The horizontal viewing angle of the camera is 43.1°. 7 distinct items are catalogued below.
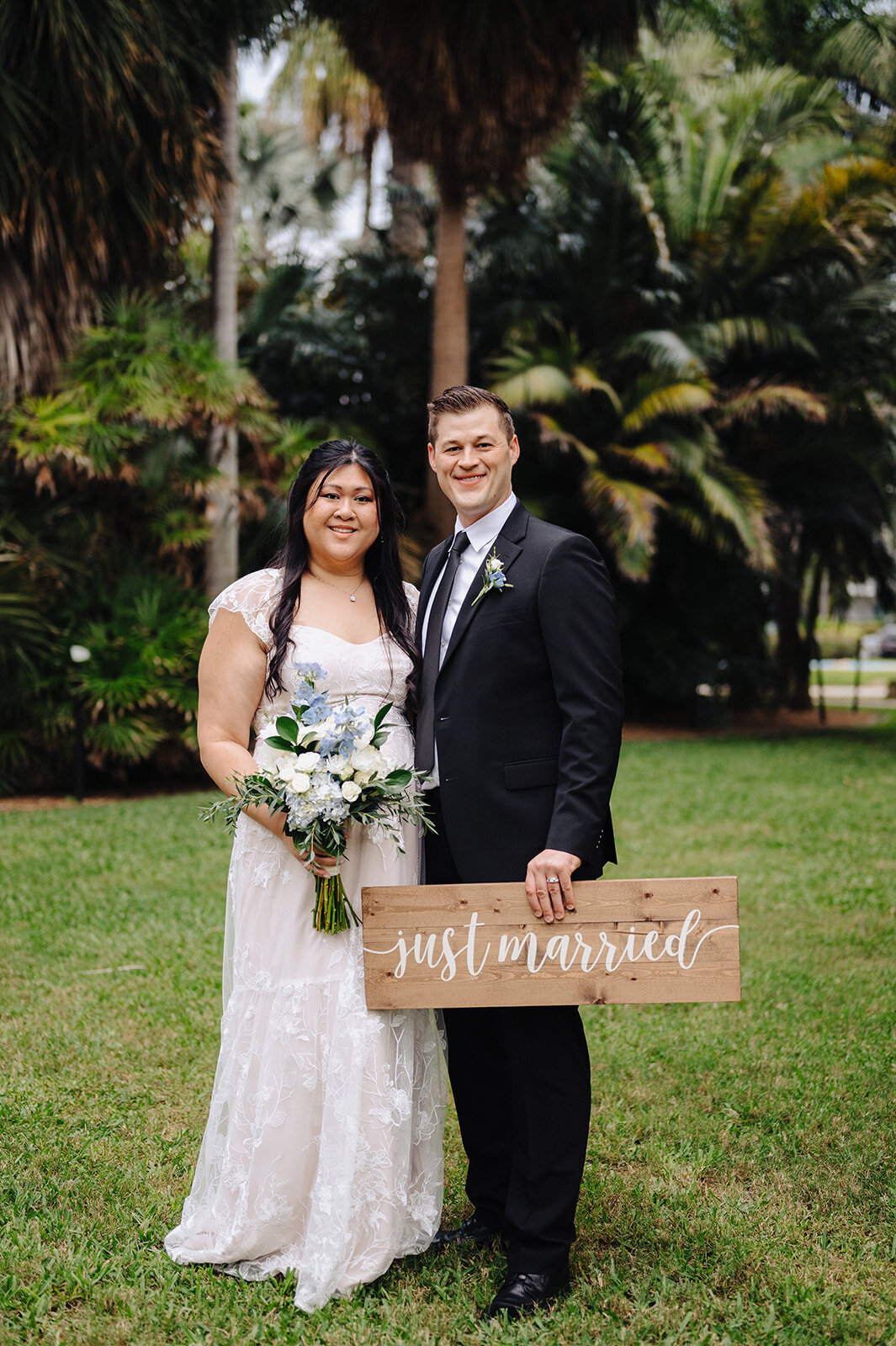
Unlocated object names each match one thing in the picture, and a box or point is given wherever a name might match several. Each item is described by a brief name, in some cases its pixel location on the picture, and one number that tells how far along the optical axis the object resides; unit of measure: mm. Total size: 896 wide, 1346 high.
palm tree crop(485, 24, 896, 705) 14008
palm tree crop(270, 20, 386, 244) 20297
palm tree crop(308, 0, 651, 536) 11609
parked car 42347
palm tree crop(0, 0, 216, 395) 9297
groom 2836
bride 2955
